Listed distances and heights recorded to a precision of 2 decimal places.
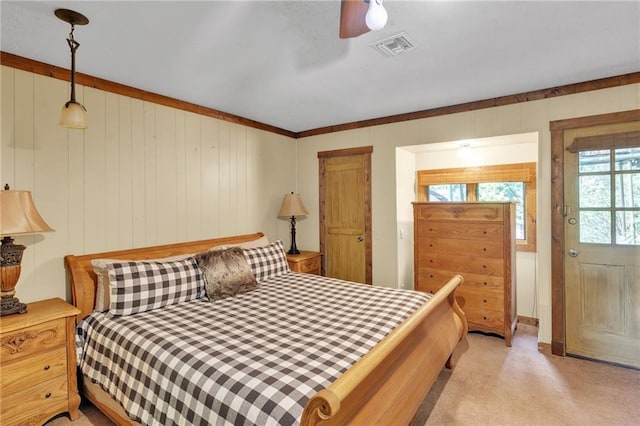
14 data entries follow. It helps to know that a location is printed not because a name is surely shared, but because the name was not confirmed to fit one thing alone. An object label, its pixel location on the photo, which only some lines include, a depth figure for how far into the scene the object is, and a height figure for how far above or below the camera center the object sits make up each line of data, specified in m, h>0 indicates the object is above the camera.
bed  1.20 -0.72
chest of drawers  3.18 -0.46
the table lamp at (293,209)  4.20 +0.06
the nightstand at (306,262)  3.99 -0.63
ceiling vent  2.02 +1.11
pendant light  1.83 +0.65
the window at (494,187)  3.74 +0.32
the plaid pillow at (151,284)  2.27 -0.53
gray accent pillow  2.63 -0.51
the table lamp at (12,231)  1.96 -0.10
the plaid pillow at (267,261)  3.18 -0.49
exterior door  2.67 -0.27
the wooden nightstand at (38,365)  1.87 -0.93
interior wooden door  4.12 -0.01
